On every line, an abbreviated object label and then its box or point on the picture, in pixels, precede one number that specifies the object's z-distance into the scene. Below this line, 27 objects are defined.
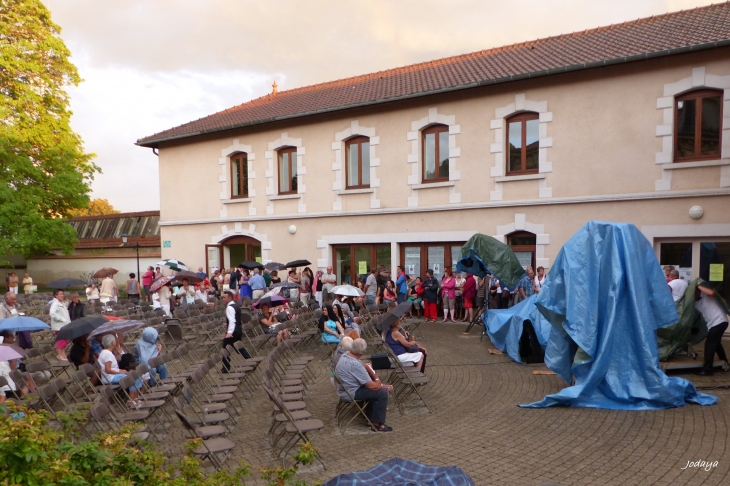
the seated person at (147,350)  8.34
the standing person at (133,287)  17.89
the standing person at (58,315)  11.34
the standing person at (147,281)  20.00
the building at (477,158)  12.52
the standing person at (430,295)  15.31
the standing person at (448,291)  15.08
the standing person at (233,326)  10.01
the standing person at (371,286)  15.66
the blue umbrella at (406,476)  3.26
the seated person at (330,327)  11.45
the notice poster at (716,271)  12.10
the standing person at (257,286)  16.53
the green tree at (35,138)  21.12
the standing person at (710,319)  8.72
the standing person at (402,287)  15.56
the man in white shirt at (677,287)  10.38
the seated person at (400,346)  8.63
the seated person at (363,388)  6.79
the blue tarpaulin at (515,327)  10.21
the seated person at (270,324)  11.32
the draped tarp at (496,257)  12.29
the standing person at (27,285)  22.77
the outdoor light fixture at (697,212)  12.12
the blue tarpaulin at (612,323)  7.30
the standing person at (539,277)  13.49
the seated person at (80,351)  8.41
